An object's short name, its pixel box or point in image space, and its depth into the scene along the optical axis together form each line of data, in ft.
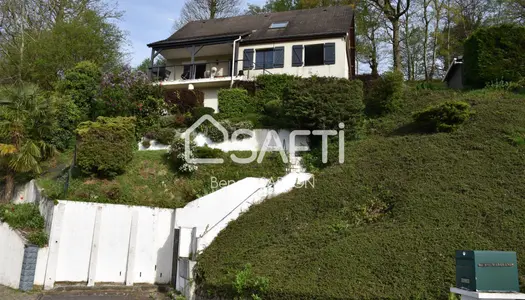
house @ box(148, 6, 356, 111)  71.10
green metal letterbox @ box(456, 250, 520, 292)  16.63
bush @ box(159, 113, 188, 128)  60.03
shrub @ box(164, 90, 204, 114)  65.77
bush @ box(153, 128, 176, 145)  56.39
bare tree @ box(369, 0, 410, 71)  83.26
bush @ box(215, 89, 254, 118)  64.49
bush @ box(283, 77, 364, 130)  50.90
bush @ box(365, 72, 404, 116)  59.62
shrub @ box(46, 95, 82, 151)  59.36
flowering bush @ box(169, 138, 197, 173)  49.88
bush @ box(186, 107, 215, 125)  60.08
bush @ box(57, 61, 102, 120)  66.33
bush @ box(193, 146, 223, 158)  51.31
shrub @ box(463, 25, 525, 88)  61.05
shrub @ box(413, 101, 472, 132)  48.73
